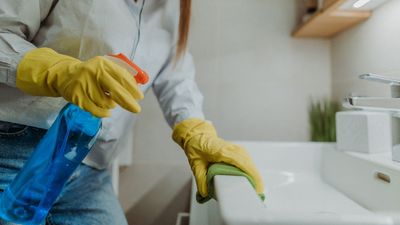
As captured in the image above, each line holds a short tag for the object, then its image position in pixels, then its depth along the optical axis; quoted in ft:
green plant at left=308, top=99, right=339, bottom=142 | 3.48
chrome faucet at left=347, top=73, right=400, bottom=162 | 1.89
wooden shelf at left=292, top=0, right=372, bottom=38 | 2.89
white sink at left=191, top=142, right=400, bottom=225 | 1.07
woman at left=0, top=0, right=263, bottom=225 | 1.47
